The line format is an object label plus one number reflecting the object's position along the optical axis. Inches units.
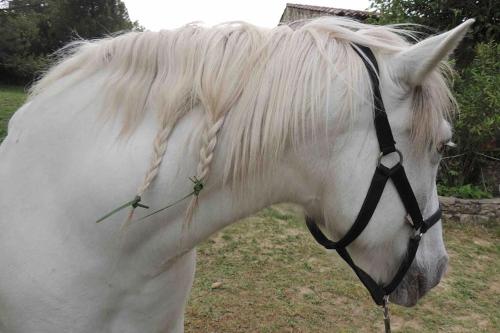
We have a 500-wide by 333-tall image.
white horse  37.4
